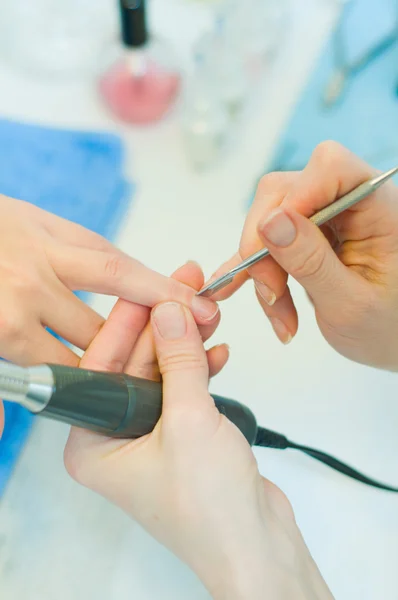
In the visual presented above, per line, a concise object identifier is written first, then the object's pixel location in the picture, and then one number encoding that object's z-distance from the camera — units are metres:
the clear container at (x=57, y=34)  0.94
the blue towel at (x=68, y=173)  0.81
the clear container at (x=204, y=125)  0.83
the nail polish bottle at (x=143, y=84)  0.89
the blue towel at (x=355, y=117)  0.87
